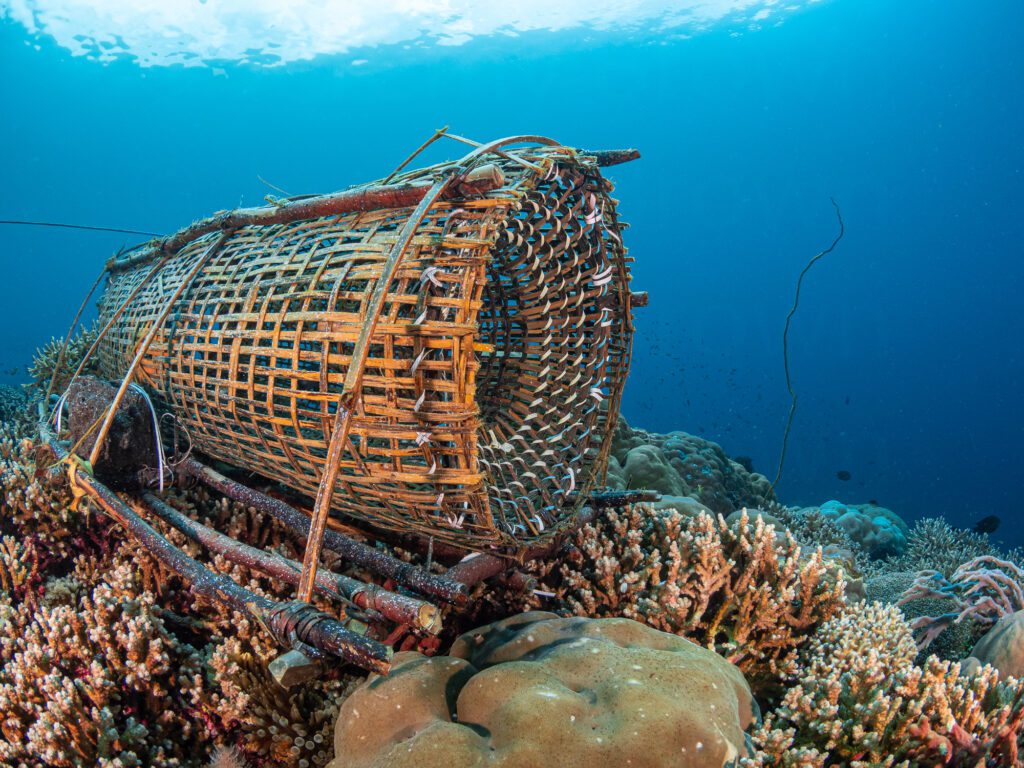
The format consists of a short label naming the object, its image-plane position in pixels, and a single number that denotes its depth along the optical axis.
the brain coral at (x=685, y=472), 6.82
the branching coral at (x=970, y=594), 3.64
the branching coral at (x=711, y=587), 2.60
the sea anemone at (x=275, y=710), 1.99
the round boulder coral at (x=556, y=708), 1.48
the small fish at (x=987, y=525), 9.40
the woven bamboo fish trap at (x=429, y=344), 1.84
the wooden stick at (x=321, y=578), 1.77
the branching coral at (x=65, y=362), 4.91
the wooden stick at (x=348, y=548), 2.06
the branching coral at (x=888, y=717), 1.89
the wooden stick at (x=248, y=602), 1.49
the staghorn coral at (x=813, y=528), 6.62
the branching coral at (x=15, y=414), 5.12
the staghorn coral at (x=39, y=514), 3.15
